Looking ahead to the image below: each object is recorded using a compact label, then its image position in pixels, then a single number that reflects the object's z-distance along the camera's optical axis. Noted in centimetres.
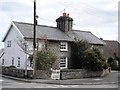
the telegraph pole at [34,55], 2736
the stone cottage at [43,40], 3503
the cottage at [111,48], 5244
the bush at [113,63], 4674
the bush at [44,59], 2848
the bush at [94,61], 3139
